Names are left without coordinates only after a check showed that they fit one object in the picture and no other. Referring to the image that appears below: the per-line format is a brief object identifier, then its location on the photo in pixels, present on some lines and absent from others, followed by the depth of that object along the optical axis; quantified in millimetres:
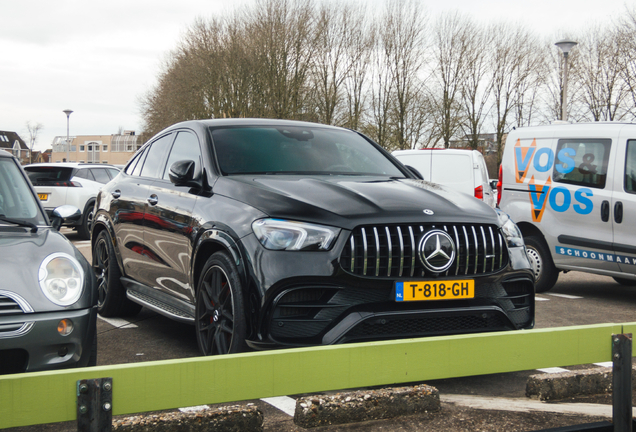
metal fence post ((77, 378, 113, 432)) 2076
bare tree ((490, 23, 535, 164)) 43356
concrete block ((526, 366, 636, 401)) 4012
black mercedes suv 3592
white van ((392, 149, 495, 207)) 12861
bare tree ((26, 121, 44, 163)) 81175
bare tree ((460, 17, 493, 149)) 43312
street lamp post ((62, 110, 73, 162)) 52622
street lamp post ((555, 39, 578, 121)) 19047
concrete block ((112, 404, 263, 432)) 3141
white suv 15547
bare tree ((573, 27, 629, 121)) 34500
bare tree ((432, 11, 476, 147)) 42031
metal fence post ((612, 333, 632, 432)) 2783
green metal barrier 2020
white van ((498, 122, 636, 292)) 7348
